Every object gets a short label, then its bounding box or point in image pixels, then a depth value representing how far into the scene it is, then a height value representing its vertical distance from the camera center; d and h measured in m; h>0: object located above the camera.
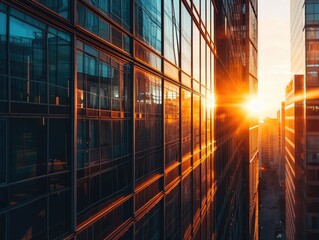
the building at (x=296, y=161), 63.35 -7.97
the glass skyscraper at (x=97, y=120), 4.22 +0.00
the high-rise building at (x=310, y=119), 56.94 -0.06
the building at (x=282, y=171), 169.88 -25.14
